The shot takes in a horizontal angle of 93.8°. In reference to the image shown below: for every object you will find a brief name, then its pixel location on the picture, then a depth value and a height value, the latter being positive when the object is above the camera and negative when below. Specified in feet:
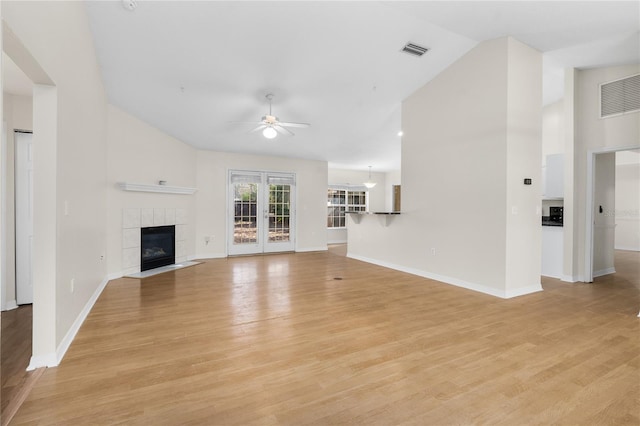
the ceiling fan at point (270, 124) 14.01 +4.16
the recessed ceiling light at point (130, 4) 9.62 +6.72
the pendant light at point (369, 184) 31.22 +2.84
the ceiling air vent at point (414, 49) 13.44 +7.43
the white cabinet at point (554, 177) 17.37 +2.06
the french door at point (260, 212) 24.43 -0.08
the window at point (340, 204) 32.73 +0.78
